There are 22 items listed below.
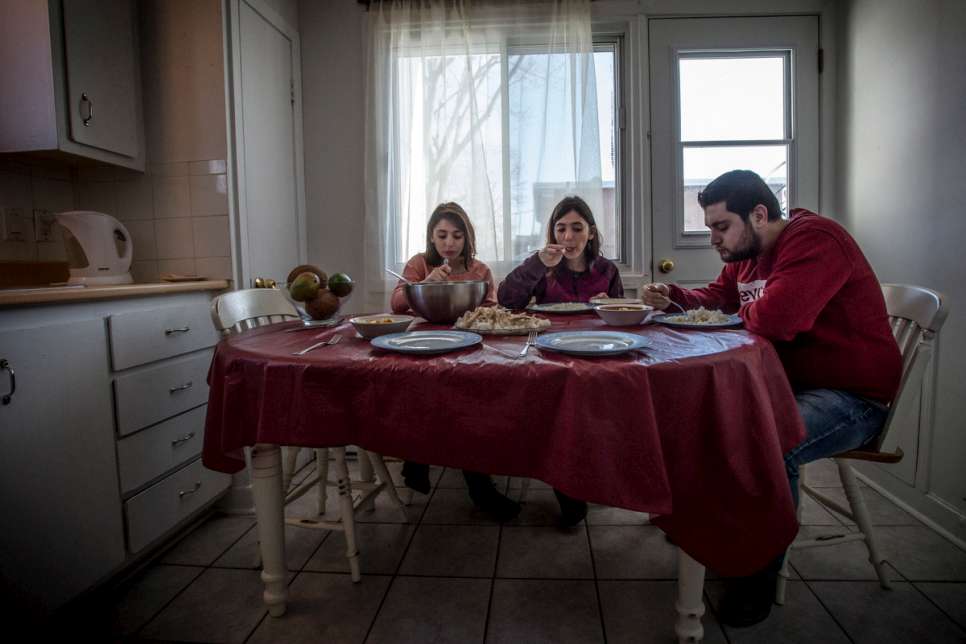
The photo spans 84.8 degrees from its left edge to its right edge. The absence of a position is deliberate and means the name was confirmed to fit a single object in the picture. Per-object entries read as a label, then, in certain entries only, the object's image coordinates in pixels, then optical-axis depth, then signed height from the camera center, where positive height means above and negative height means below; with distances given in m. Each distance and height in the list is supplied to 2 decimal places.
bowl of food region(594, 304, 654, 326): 1.39 -0.10
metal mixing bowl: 1.51 -0.05
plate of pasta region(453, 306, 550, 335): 1.31 -0.11
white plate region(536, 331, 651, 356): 1.02 -0.14
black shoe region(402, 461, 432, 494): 2.10 -0.78
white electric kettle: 1.92 +0.16
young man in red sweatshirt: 1.30 -0.13
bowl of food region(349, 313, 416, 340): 1.29 -0.11
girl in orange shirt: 2.06 +0.09
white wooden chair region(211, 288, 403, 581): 1.57 -0.60
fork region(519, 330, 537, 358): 1.08 -0.14
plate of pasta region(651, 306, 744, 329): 1.35 -0.12
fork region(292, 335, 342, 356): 1.12 -0.14
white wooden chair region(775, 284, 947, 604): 1.35 -0.28
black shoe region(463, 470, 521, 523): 2.00 -0.85
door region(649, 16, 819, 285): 2.73 +0.81
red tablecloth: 0.93 -0.27
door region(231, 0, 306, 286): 2.27 +0.68
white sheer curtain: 2.72 +0.88
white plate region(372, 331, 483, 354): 1.09 -0.13
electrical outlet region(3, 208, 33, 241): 1.98 +0.25
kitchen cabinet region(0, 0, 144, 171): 1.79 +0.75
